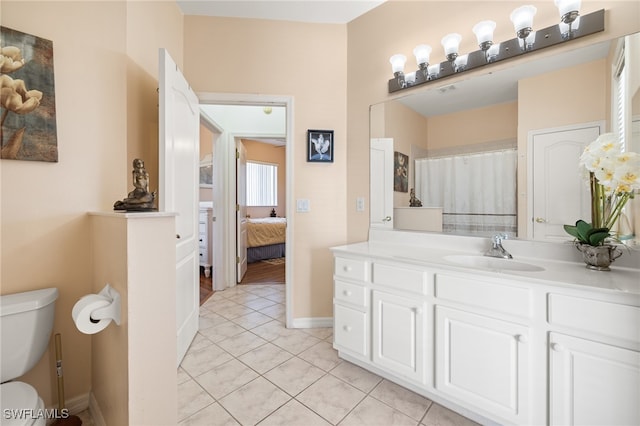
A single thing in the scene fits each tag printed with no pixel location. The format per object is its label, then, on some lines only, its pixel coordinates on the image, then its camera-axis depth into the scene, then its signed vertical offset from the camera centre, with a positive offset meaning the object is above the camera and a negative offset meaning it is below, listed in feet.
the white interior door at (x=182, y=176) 5.20 +0.76
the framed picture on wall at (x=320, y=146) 7.70 +1.86
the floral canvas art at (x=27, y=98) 3.97 +1.74
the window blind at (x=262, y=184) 21.49 +2.14
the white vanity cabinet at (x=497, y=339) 3.24 -1.97
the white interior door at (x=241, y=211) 11.89 -0.06
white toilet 3.16 -1.84
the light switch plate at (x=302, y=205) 7.84 +0.14
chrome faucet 5.06 -0.76
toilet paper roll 3.31 -1.30
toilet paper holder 3.42 -1.32
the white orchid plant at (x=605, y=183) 3.81 +0.39
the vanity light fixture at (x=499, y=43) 4.44 +3.20
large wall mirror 4.36 +1.44
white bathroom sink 4.65 -1.01
